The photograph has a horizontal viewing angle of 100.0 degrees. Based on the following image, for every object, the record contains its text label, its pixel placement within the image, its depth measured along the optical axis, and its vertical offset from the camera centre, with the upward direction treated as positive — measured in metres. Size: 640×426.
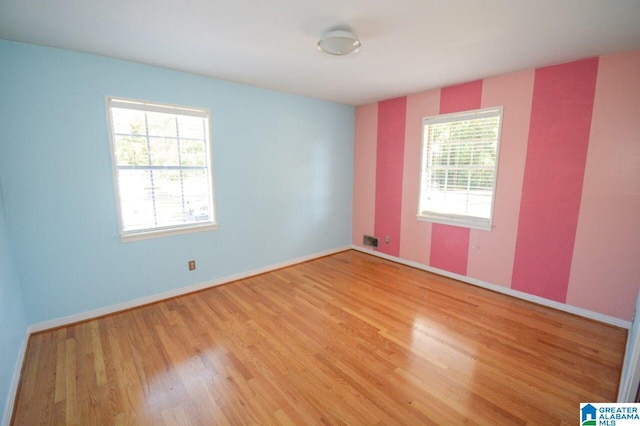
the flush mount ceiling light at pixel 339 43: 2.02 +1.06
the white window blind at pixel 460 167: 3.26 +0.16
